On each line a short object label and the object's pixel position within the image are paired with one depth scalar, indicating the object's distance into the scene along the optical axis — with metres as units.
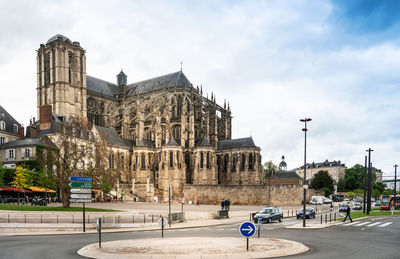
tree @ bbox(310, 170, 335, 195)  97.12
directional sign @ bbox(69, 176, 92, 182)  21.91
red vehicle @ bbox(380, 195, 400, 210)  50.28
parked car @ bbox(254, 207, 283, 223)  30.64
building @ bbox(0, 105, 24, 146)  58.76
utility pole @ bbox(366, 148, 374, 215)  39.25
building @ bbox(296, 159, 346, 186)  143.12
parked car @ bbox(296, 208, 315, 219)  35.22
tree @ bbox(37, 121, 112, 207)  35.19
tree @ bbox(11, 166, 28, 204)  42.91
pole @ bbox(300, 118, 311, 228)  26.67
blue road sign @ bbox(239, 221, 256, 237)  12.74
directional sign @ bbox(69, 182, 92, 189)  22.03
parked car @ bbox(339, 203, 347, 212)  46.00
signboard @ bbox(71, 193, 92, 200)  22.06
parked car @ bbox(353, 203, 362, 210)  52.16
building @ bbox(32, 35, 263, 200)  70.50
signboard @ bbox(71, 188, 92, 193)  22.24
